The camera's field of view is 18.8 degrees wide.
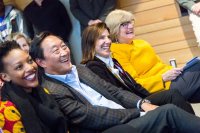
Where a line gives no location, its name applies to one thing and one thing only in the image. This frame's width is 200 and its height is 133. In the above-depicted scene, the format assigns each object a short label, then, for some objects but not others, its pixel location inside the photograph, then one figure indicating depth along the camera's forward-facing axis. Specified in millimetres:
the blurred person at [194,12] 5504
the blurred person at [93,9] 6411
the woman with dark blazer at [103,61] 3830
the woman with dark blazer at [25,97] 2721
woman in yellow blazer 4000
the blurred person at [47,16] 6751
